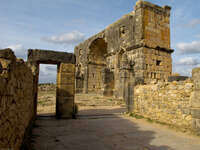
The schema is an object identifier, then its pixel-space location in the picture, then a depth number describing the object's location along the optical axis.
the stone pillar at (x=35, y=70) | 7.01
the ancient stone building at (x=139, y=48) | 15.04
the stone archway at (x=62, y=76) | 7.54
